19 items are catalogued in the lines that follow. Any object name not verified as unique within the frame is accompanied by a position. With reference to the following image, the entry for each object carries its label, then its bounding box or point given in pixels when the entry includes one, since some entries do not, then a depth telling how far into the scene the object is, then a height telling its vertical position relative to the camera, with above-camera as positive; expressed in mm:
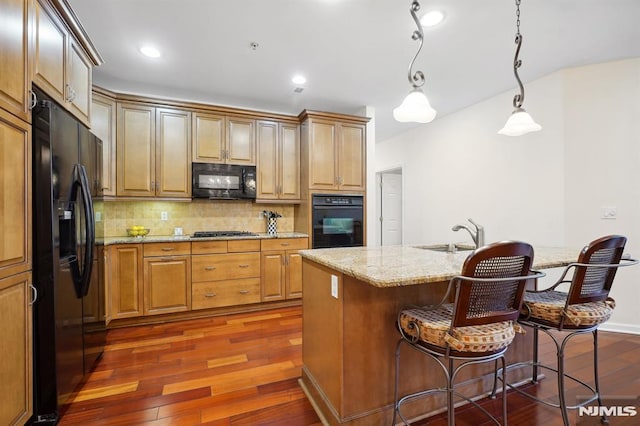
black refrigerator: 1523 -240
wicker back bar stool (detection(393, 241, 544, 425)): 1179 -436
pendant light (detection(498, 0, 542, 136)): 1977 +625
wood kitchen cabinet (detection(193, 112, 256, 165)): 3521 +925
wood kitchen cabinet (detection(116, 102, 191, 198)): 3217 +712
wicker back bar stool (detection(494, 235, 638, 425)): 1467 -501
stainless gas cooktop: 3617 -264
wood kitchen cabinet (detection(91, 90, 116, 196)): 3021 +888
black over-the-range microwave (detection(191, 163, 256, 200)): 3504 +397
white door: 6352 +101
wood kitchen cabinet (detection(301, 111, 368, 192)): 3770 +819
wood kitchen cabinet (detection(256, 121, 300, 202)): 3817 +694
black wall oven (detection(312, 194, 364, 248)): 3770 -100
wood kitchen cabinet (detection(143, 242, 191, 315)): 3068 -689
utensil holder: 4039 -181
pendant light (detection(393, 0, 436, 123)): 1714 +628
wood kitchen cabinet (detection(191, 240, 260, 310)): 3234 -686
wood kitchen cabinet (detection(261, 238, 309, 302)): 3516 -686
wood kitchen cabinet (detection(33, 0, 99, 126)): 1562 +941
